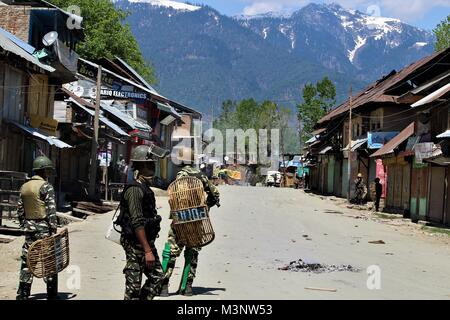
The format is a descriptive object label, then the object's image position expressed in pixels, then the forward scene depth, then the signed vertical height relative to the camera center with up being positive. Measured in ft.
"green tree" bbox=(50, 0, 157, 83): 175.52 +35.29
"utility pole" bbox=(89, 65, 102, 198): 88.79 +2.30
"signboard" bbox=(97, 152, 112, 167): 116.88 +1.33
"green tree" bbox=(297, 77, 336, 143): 259.80 +27.97
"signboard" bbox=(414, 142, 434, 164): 82.15 +3.37
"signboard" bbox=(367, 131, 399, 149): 124.36 +6.95
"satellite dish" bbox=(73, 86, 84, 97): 124.26 +13.46
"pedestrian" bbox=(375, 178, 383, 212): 108.06 -2.52
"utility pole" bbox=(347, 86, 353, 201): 134.02 +2.10
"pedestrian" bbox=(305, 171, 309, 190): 230.48 -2.41
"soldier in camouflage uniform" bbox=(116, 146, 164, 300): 22.53 -2.39
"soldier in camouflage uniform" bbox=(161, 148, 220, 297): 28.86 -3.49
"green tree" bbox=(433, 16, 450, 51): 184.96 +39.27
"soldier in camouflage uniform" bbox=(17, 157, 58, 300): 27.32 -1.96
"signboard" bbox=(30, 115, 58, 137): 82.07 +4.91
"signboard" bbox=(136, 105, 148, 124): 159.16 +13.01
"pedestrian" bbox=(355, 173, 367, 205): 126.31 -2.79
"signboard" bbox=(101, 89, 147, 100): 133.80 +14.31
